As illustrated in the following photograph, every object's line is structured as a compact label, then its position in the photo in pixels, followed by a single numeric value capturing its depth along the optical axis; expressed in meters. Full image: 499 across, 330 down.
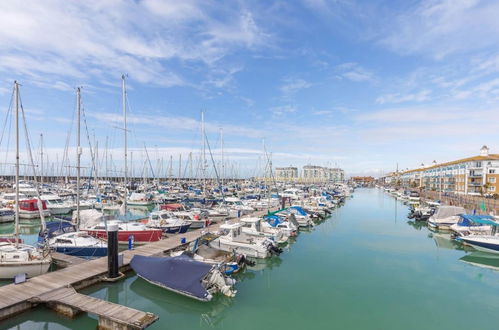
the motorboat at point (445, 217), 37.88
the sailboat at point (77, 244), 20.25
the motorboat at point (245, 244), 22.94
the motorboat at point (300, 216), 37.55
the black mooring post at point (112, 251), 16.91
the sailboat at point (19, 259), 16.38
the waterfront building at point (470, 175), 68.19
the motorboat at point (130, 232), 24.77
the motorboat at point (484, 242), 26.41
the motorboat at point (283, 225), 30.08
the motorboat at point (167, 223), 28.37
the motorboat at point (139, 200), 55.53
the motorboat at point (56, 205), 40.94
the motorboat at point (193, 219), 32.81
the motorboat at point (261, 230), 25.89
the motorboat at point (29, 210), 37.66
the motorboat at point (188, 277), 14.95
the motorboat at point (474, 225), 30.17
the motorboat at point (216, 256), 18.17
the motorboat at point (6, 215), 35.76
